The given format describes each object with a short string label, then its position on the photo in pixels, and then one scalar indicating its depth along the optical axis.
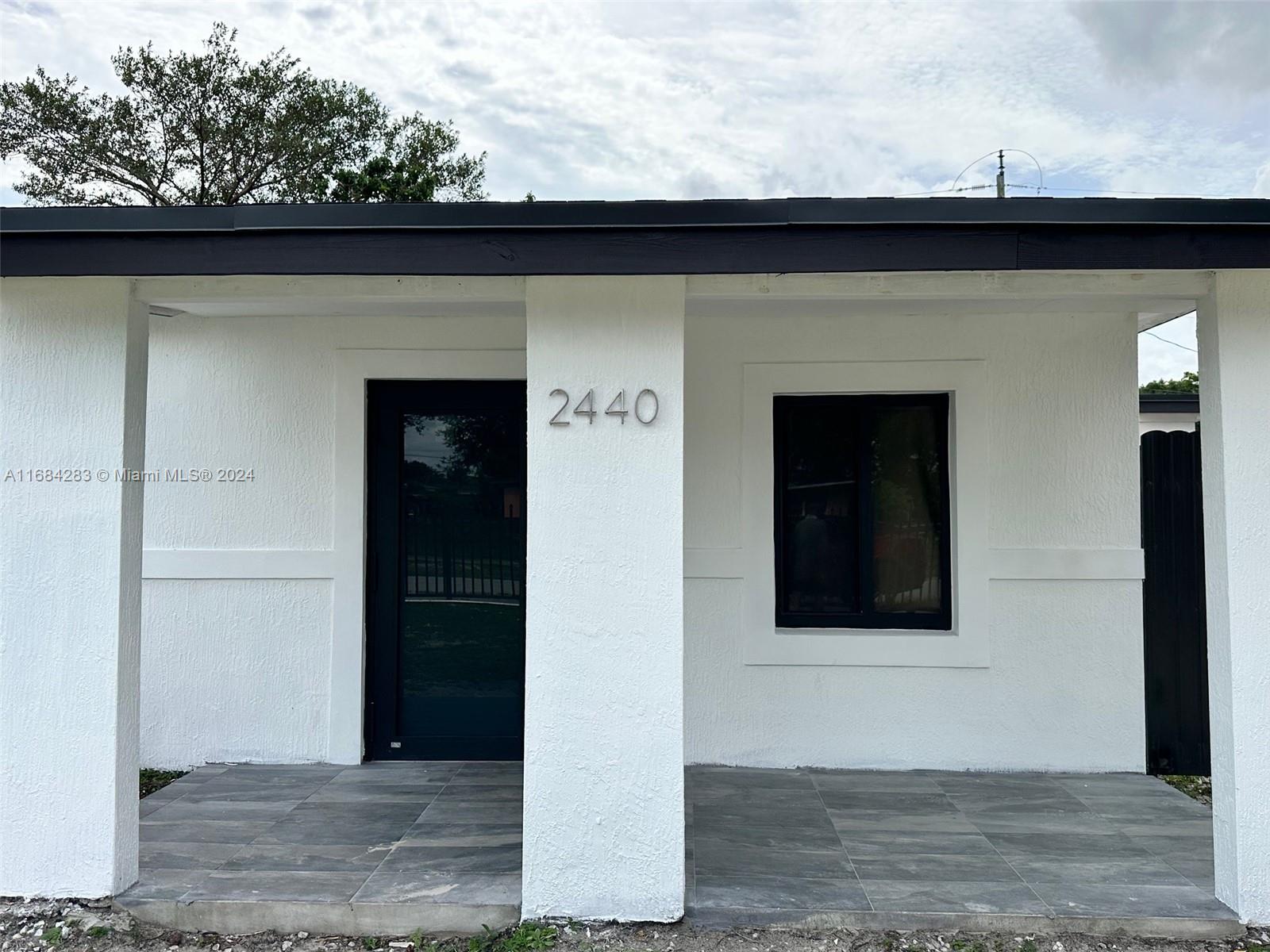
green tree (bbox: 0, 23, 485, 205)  13.84
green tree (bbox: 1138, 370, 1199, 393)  25.28
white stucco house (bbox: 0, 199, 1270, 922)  5.47
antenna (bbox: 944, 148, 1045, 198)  16.19
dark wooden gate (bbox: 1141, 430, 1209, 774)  5.57
